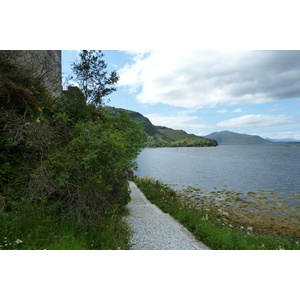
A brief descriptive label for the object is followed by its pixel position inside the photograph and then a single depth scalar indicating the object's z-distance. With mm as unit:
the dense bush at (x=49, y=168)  5160
